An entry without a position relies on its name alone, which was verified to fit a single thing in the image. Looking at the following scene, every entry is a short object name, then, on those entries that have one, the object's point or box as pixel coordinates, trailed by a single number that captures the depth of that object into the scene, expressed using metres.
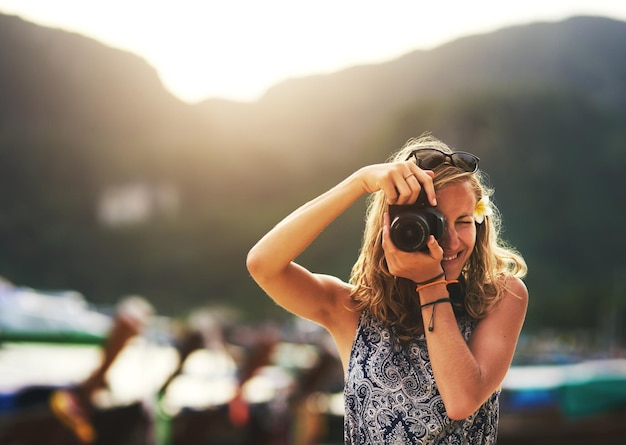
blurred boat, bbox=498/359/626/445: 10.09
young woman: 1.67
